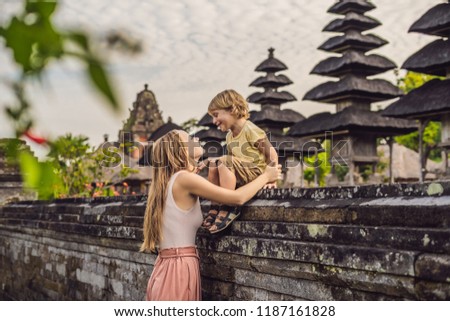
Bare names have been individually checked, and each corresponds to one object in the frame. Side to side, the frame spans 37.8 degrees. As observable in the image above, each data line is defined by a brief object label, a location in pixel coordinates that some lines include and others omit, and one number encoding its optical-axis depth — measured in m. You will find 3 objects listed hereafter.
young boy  4.09
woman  3.88
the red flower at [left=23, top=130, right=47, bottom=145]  0.88
